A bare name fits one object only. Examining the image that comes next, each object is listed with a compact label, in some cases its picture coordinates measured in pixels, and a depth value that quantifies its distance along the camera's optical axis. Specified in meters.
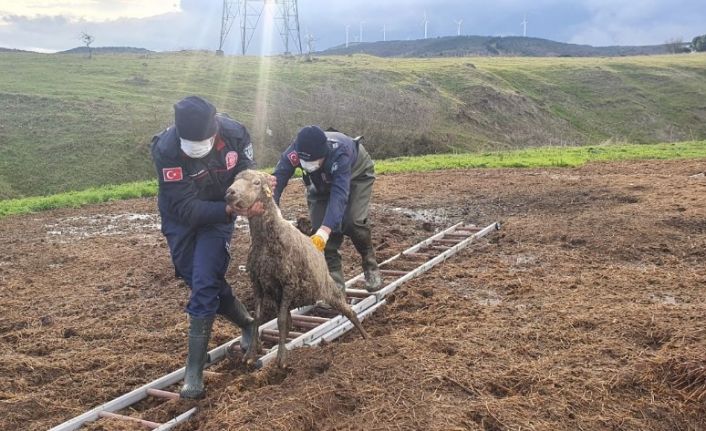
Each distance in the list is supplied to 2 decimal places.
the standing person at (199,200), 5.80
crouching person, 7.34
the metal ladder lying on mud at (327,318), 5.59
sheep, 6.00
